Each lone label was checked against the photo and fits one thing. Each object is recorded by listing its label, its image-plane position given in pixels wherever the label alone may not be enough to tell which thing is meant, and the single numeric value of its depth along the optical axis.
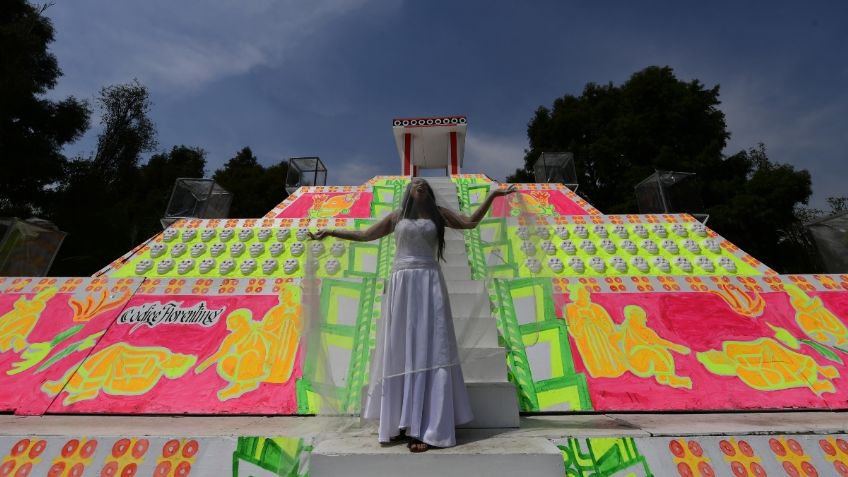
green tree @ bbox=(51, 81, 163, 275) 14.47
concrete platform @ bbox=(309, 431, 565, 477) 1.99
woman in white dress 2.25
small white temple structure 11.37
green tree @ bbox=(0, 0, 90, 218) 12.87
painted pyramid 3.45
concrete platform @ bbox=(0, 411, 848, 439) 2.56
